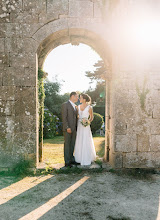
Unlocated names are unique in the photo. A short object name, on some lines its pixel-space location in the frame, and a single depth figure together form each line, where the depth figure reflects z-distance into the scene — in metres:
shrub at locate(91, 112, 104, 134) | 11.65
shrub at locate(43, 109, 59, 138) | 10.43
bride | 5.39
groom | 5.23
